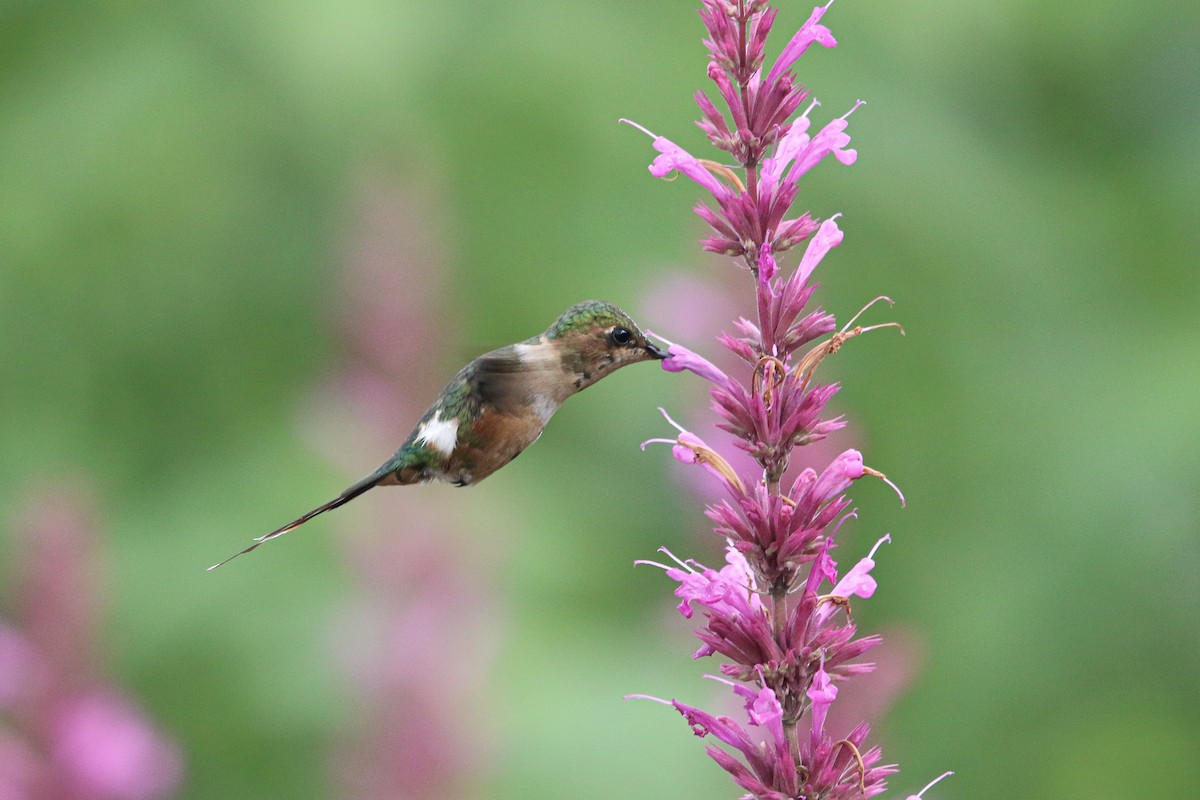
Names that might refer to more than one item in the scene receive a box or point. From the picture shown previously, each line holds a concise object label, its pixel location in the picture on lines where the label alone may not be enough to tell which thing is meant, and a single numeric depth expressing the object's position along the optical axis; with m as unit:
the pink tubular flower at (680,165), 5.36
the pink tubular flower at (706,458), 5.30
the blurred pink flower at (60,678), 8.66
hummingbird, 6.84
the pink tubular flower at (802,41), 5.19
